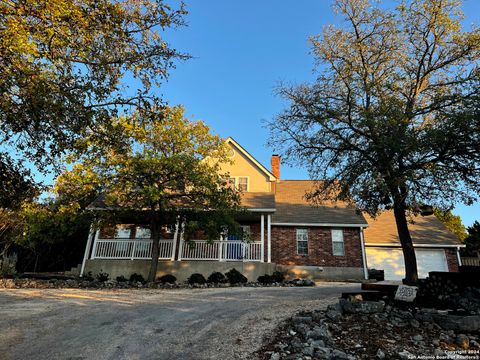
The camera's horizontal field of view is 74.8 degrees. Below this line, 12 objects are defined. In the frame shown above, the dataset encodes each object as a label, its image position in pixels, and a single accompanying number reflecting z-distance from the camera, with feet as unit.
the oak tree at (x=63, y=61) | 17.26
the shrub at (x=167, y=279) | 49.17
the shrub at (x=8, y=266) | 51.31
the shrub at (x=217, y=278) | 49.19
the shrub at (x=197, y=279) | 48.33
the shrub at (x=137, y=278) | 50.44
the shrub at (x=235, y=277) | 48.37
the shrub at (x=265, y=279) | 48.32
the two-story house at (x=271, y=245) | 53.47
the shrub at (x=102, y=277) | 49.86
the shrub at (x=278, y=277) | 49.26
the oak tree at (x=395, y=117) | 27.63
